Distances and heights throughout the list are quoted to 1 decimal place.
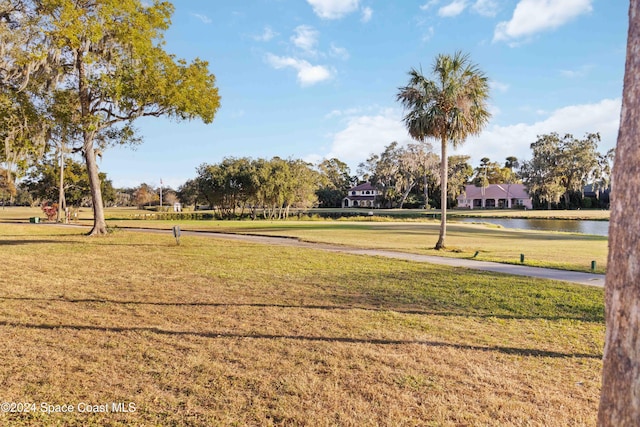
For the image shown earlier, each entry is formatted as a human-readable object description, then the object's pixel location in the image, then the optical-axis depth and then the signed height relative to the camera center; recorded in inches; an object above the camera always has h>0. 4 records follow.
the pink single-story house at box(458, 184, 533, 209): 3508.9 +113.6
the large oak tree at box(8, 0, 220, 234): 601.9 +229.7
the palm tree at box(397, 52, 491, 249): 637.9 +168.2
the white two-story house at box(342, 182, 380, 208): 4042.8 +122.3
